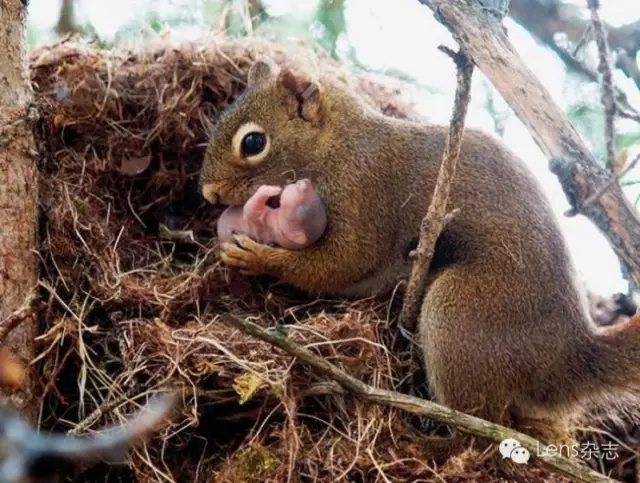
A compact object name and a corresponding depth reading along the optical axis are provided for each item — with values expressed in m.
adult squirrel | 2.44
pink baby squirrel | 2.69
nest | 2.24
